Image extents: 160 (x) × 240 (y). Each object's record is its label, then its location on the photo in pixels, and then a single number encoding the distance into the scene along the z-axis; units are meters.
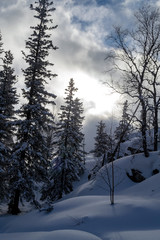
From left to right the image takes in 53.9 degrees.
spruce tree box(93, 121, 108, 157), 33.25
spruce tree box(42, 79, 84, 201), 18.44
